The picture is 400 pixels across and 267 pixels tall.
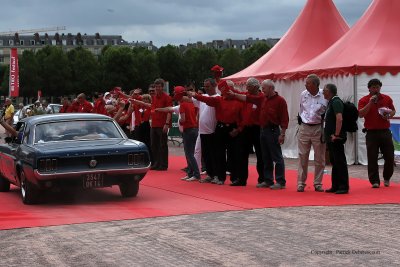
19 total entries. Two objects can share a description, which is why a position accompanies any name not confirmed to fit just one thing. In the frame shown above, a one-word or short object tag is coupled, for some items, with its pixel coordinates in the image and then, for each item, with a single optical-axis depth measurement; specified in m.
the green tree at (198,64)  107.38
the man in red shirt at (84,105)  19.84
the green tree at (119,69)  101.81
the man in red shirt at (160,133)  15.95
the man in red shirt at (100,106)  19.83
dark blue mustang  10.63
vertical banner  42.91
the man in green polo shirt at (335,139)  11.87
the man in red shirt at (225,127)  12.92
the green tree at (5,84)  125.50
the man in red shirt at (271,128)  12.34
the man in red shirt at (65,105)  22.24
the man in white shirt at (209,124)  13.51
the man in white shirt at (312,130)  12.11
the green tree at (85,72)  106.94
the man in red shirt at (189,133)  14.20
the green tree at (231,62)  112.62
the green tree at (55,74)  107.88
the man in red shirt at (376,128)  12.63
